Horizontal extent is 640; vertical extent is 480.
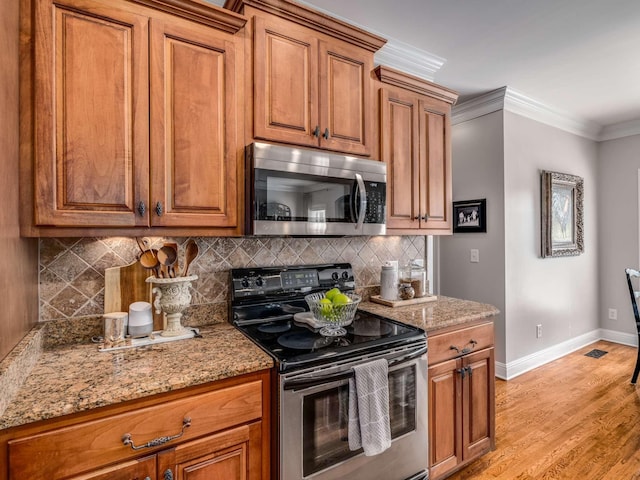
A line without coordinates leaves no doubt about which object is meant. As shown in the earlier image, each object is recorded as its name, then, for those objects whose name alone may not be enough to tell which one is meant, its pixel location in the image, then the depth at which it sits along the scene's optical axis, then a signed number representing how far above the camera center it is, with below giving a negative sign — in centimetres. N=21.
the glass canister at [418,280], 230 -26
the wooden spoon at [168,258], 156 -7
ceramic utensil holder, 154 -26
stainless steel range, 130 -55
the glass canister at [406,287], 226 -31
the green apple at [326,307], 161 -31
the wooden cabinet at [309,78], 165 +84
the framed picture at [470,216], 344 +24
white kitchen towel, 143 -71
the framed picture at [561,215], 362 +27
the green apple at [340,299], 162 -28
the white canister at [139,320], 155 -35
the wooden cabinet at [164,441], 96 -62
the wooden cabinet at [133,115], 124 +50
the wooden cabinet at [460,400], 179 -88
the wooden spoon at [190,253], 168 -6
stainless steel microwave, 157 +24
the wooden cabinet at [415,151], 211 +57
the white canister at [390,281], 224 -27
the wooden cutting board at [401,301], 218 -39
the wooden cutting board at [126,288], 157 -22
